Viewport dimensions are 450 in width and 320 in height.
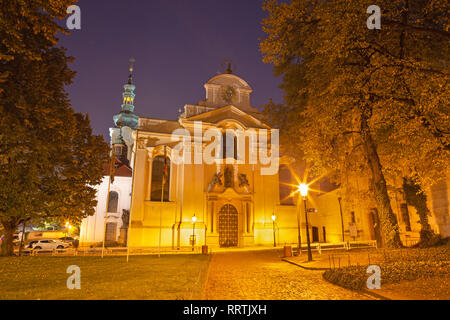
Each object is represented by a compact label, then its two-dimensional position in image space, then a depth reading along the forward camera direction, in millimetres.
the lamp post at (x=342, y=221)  29088
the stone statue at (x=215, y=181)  28797
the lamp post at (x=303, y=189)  15512
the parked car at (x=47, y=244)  31417
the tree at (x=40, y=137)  10734
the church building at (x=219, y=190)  27234
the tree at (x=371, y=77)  10250
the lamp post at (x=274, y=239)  27466
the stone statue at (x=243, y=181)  29594
